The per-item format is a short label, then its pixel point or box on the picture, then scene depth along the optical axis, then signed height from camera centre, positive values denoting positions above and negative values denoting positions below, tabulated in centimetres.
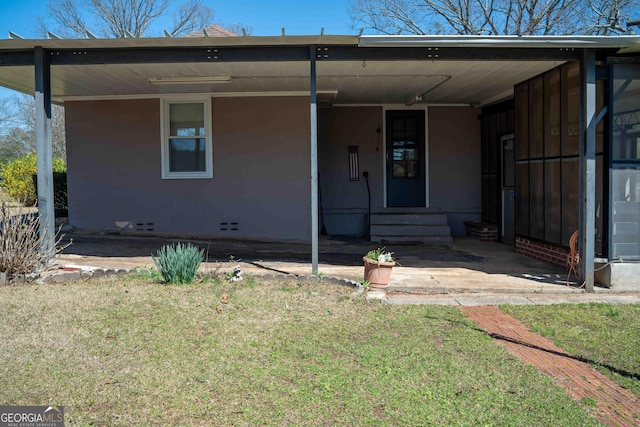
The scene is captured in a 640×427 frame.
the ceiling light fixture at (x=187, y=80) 845 +195
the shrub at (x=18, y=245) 597 -52
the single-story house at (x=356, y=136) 648 +114
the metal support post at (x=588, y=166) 634 +36
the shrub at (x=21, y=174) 1686 +89
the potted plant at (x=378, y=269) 623 -85
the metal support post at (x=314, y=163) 643 +43
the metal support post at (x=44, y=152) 657 +61
